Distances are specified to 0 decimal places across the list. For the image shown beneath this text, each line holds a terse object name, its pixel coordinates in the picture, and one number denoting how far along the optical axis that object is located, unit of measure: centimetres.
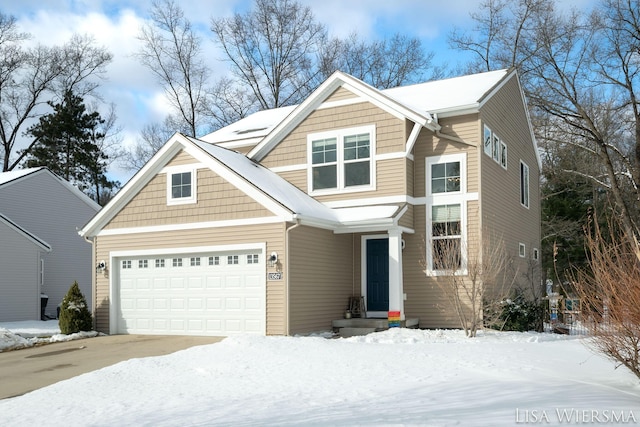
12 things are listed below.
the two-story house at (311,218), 1530
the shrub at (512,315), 1552
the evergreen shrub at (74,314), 1658
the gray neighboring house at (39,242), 2338
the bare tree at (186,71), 3756
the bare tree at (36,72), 4125
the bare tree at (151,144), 3916
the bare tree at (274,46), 3700
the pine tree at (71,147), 4119
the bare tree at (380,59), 3853
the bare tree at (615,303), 778
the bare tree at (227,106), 3747
